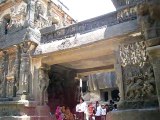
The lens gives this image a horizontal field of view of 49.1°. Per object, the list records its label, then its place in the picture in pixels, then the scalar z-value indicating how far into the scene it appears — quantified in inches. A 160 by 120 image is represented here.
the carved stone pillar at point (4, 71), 327.1
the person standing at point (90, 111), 395.9
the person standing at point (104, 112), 365.1
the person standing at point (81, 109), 355.8
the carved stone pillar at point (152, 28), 157.6
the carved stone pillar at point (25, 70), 296.5
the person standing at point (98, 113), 367.8
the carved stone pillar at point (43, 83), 295.1
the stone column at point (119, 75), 220.7
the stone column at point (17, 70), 311.2
